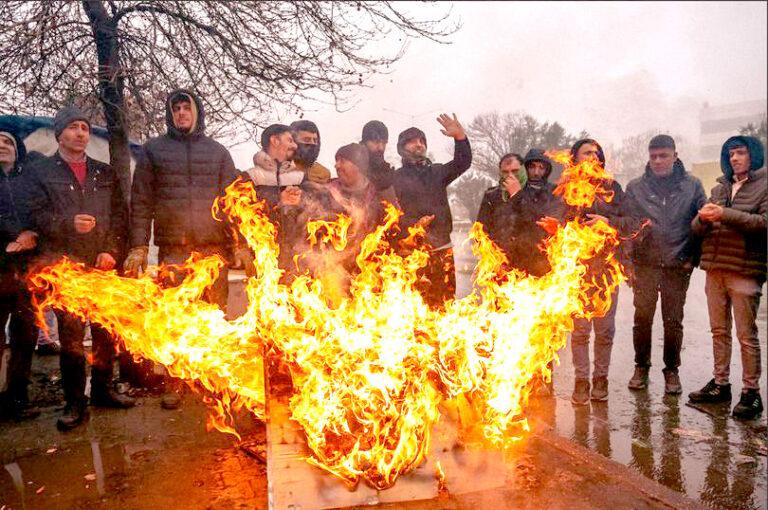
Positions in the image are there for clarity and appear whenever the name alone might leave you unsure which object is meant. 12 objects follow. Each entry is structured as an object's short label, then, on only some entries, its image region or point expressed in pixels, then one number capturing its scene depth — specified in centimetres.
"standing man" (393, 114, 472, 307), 564
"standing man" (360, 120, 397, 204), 542
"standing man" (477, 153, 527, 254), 570
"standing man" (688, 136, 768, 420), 484
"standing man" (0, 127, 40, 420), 473
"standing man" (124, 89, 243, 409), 500
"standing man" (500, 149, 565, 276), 548
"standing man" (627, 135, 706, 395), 548
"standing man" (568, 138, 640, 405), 517
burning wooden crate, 304
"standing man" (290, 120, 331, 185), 541
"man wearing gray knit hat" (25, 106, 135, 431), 465
